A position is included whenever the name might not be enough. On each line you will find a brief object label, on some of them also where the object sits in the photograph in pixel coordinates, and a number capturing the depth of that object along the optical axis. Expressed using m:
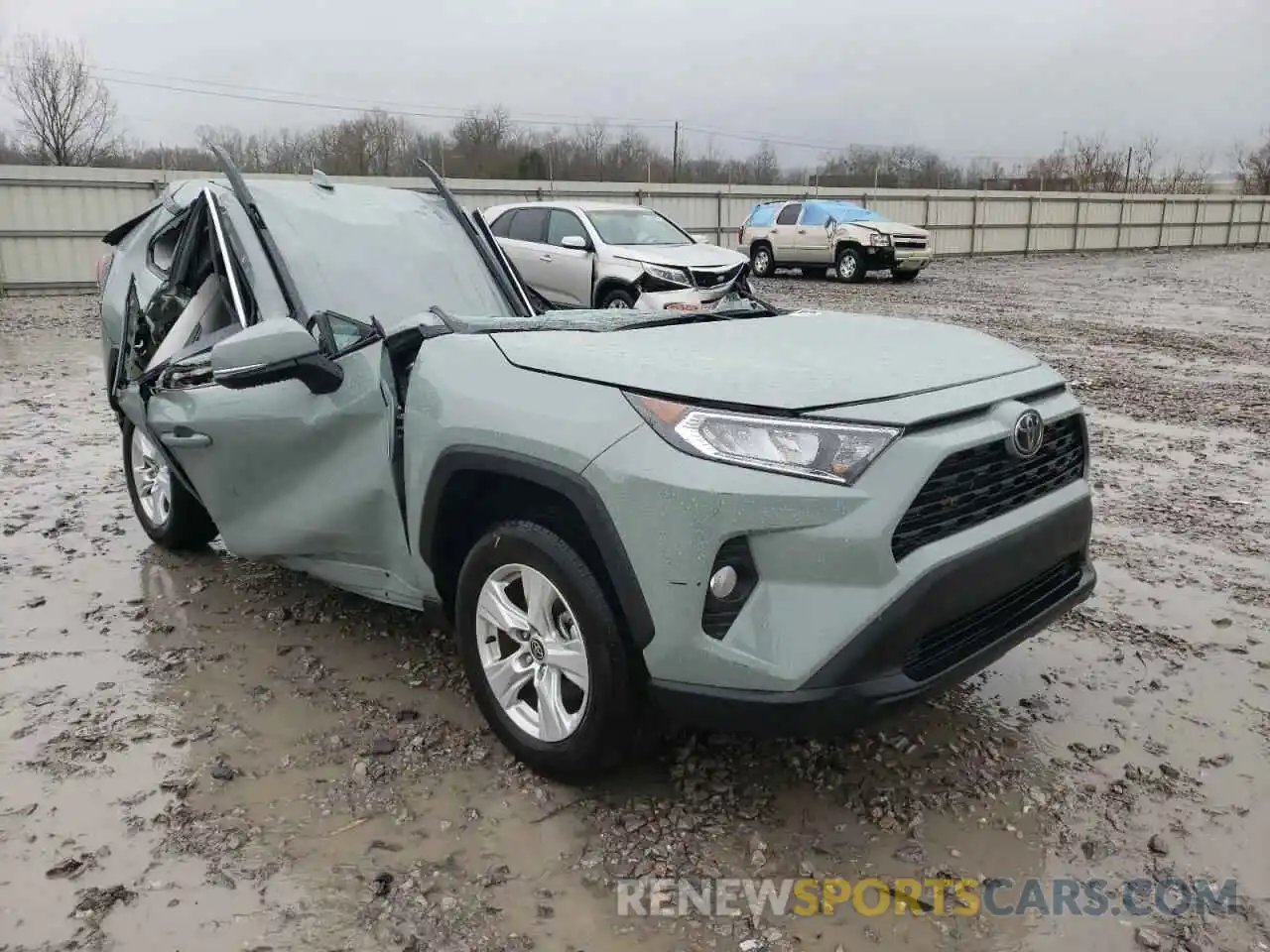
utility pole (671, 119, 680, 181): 34.14
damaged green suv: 2.28
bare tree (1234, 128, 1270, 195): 52.91
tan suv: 20.52
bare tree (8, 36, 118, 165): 37.75
